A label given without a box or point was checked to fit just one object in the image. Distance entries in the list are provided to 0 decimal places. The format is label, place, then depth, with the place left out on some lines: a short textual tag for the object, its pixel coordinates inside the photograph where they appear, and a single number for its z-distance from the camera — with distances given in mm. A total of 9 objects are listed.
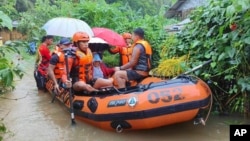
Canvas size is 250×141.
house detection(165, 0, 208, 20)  15044
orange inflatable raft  4137
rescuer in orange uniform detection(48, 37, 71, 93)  5688
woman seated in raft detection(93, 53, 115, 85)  5898
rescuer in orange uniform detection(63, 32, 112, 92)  5203
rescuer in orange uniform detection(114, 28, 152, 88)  5500
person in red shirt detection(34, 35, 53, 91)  7199
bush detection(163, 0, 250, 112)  3996
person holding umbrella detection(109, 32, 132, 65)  6766
